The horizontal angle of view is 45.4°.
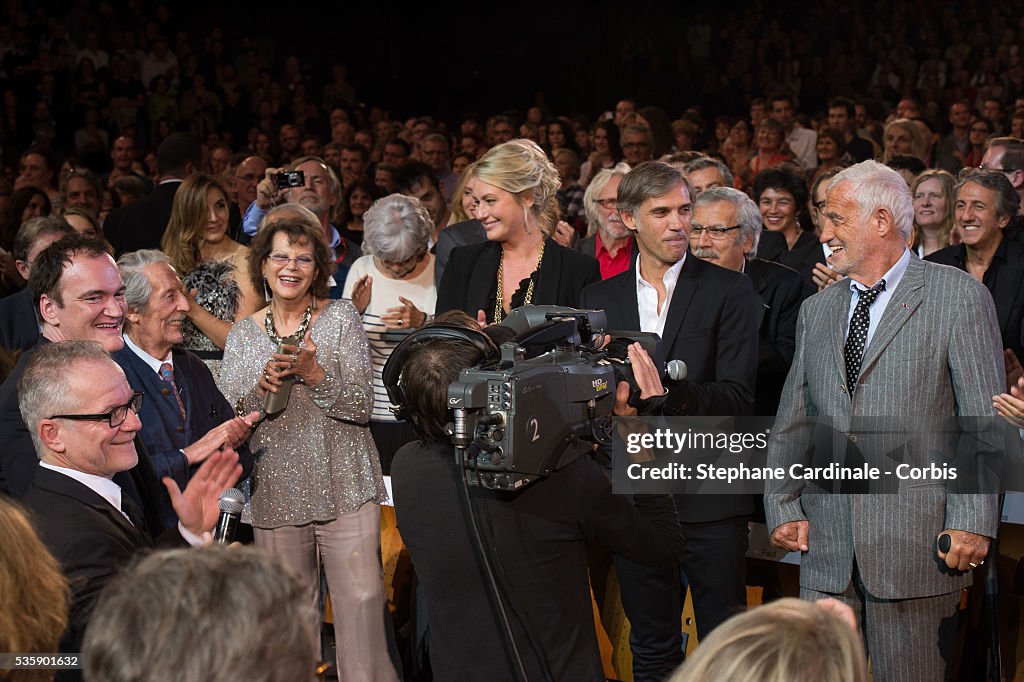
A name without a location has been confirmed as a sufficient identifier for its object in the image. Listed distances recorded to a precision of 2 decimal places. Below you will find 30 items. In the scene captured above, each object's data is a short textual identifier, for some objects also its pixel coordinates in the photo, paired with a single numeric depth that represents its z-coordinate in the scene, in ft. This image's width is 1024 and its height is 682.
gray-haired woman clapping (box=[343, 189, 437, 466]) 16.38
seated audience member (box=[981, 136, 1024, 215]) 20.20
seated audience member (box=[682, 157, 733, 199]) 18.01
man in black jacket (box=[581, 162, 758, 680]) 11.38
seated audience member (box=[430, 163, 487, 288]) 16.90
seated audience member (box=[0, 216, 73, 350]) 14.78
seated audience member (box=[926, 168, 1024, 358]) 16.69
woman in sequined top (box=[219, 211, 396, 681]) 13.16
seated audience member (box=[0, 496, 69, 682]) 6.31
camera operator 8.17
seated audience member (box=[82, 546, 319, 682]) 5.04
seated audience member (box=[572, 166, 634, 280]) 17.39
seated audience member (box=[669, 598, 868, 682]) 4.93
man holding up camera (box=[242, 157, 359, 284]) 19.19
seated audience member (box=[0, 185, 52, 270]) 22.03
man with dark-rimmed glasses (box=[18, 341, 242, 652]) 8.08
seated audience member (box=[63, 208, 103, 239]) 18.18
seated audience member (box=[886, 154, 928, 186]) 21.48
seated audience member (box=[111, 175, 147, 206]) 26.89
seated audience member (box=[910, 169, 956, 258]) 18.97
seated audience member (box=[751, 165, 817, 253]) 19.97
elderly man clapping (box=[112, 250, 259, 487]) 11.87
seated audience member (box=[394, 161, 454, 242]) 22.57
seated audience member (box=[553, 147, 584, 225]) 26.53
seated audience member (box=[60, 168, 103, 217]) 23.86
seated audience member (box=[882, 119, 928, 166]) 25.89
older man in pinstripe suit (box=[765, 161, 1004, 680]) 10.18
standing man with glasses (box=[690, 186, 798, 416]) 14.79
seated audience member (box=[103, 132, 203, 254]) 22.44
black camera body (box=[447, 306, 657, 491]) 7.63
